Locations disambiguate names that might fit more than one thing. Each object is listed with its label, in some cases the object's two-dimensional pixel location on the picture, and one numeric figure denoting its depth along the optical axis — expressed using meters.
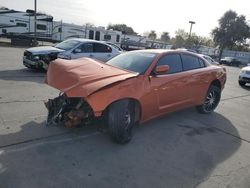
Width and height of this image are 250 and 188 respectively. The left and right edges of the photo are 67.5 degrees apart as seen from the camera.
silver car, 7.76
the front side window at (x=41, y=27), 24.20
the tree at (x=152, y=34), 71.43
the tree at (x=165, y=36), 74.83
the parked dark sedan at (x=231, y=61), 29.20
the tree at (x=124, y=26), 64.21
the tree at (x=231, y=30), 38.40
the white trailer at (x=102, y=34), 26.04
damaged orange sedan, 2.92
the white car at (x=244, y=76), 9.66
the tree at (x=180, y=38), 56.47
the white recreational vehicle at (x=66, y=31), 25.19
